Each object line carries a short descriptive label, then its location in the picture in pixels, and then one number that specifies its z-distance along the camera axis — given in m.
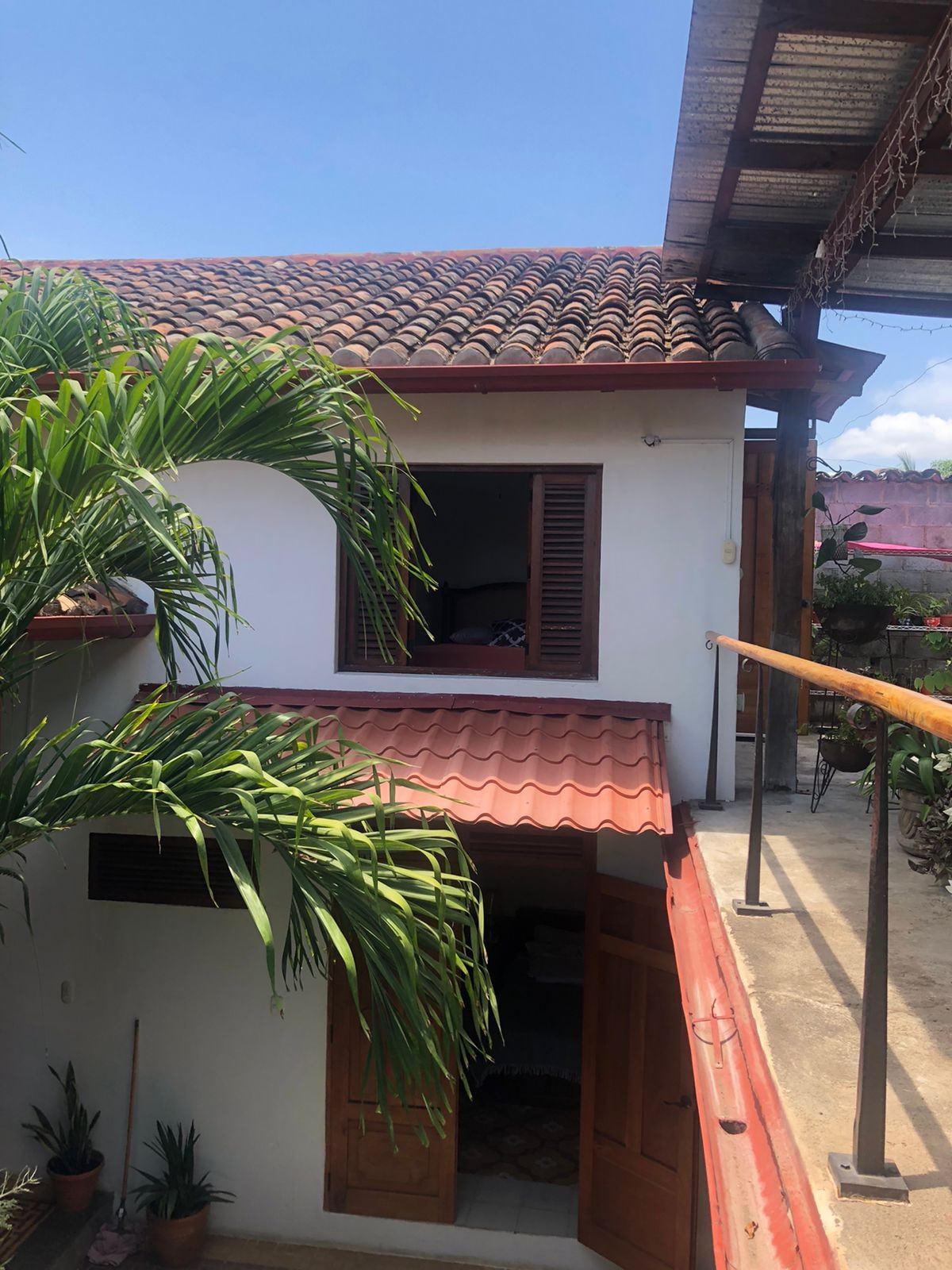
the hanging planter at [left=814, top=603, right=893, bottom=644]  6.65
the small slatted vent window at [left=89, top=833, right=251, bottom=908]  6.04
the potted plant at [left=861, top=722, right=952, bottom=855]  3.83
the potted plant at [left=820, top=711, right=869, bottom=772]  5.39
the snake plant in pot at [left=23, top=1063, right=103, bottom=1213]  5.88
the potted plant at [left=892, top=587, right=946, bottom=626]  7.96
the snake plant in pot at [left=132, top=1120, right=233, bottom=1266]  5.70
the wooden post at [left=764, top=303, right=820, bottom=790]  5.33
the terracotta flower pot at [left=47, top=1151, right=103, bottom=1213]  5.87
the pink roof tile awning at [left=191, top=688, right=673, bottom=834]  4.38
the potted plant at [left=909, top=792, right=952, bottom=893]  3.43
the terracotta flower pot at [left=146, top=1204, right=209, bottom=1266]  5.68
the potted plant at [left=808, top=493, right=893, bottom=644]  6.67
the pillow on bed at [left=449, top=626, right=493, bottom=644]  8.88
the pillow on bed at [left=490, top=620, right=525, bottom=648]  8.52
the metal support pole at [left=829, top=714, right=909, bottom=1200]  1.52
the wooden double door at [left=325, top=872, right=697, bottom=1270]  5.21
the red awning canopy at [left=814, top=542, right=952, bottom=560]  9.16
